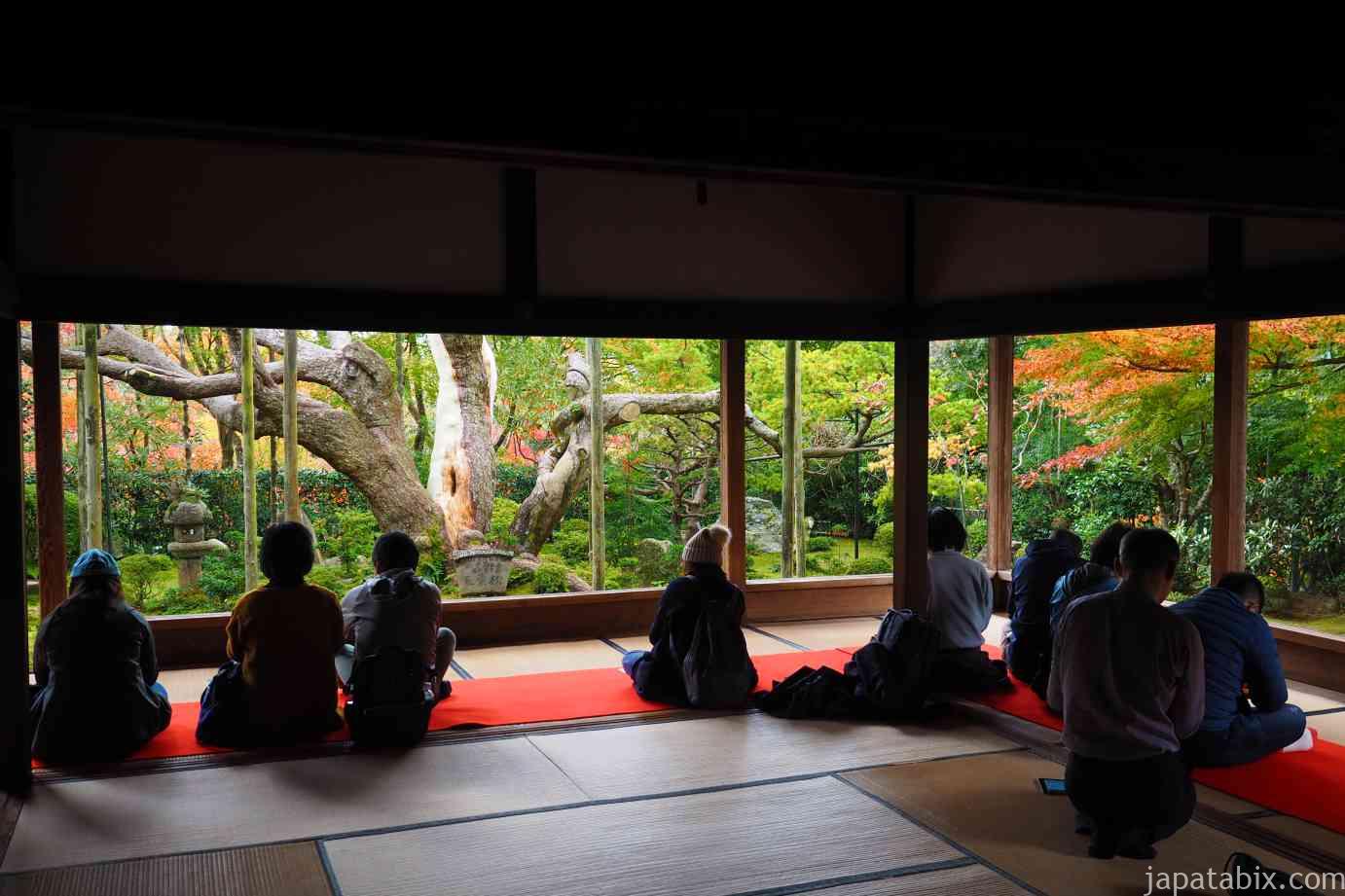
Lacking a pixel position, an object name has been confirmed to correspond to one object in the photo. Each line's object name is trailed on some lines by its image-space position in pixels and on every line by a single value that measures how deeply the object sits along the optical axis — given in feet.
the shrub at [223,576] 34.71
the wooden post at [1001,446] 26.73
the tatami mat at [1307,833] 11.84
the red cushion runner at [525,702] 16.20
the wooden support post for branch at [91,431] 27.61
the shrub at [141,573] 33.55
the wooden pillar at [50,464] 18.94
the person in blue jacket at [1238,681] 13.53
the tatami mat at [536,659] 20.97
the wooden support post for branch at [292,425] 28.22
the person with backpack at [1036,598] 18.61
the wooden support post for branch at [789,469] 33.24
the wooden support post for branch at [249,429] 28.55
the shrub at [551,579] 37.11
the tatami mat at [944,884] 10.84
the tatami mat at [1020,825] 11.23
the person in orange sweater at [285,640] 15.57
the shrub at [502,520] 37.27
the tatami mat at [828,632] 23.54
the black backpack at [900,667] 17.29
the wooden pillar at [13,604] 13.88
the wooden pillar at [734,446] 24.57
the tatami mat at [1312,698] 18.01
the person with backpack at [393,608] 16.57
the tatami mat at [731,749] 14.44
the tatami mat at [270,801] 12.15
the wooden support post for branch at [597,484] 32.24
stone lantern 32.27
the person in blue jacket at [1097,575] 17.02
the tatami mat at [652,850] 11.03
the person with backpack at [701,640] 17.84
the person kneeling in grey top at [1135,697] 10.98
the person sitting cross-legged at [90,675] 14.80
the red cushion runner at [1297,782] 12.89
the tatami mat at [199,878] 10.81
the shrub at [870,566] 39.47
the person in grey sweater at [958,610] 18.54
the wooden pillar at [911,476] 22.99
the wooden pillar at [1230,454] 19.81
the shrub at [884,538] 39.40
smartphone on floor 13.66
